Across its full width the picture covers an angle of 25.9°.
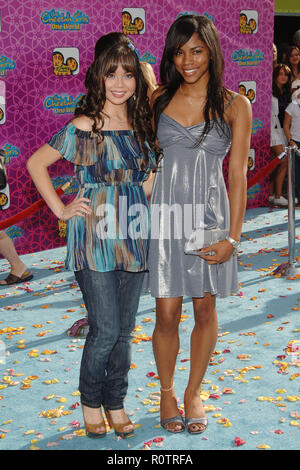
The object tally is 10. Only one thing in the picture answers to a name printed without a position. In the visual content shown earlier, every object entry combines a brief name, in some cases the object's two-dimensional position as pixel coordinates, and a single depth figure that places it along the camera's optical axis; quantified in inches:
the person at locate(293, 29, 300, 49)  366.6
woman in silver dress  107.3
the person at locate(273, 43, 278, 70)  334.2
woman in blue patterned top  103.9
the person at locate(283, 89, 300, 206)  297.9
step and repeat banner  241.3
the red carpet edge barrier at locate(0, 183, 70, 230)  201.5
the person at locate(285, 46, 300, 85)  349.4
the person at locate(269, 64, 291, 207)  332.8
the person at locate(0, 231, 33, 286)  221.1
